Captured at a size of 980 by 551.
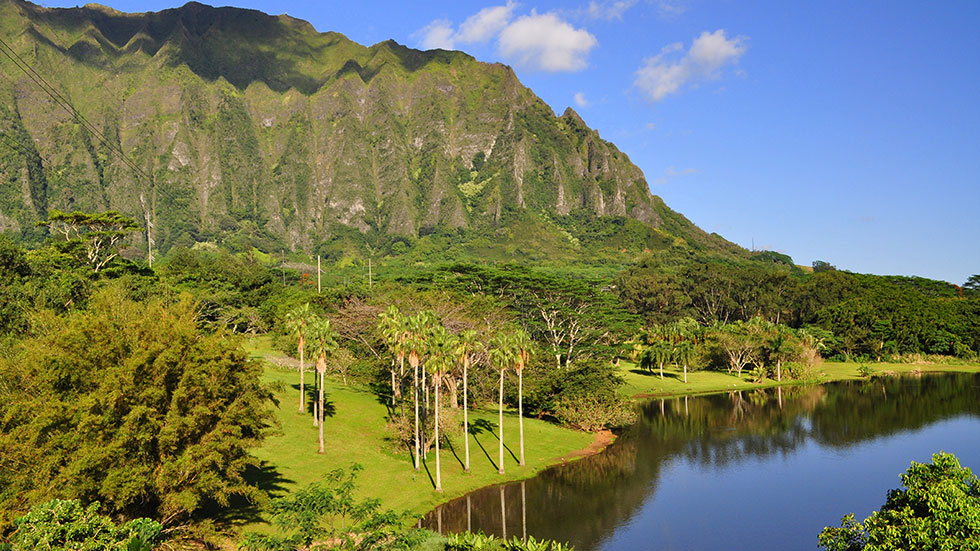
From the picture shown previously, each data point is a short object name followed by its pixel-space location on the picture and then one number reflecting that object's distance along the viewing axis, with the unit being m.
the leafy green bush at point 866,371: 121.31
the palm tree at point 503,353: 57.09
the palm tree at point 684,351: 112.94
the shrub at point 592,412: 75.44
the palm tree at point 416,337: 52.93
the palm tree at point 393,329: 54.28
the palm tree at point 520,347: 57.88
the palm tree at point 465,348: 55.16
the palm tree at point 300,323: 61.03
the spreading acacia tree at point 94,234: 106.69
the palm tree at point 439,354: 51.81
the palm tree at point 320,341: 57.47
